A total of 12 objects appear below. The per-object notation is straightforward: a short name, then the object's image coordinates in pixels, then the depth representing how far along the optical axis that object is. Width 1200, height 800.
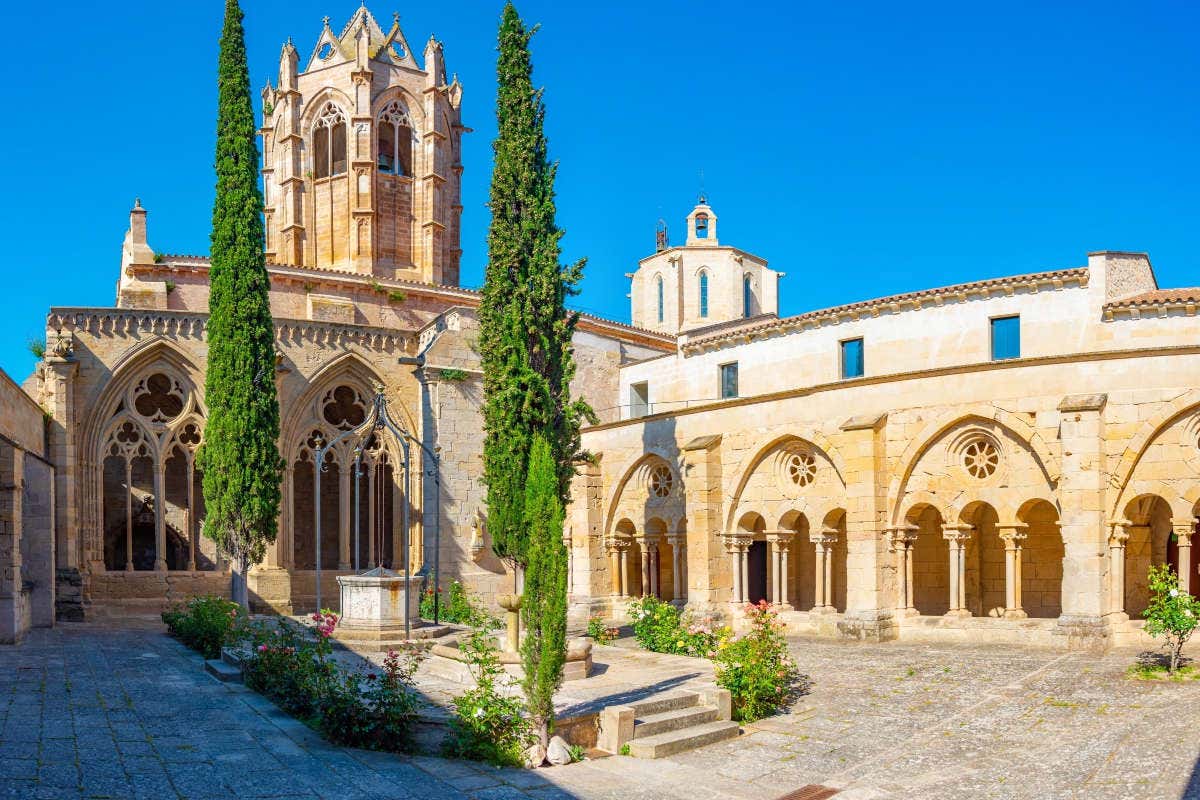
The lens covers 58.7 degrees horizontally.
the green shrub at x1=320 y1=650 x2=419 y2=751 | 10.80
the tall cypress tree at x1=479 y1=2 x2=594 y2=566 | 17.61
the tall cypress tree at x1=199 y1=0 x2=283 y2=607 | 21.05
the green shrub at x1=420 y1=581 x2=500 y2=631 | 20.96
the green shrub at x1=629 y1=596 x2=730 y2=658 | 16.92
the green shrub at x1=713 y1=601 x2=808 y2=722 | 13.15
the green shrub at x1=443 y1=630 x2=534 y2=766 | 10.59
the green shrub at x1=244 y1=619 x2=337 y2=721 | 11.88
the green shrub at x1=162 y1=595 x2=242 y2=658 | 16.41
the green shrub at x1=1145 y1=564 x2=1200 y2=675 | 13.94
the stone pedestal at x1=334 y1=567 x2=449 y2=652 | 16.69
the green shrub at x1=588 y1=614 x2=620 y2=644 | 18.89
